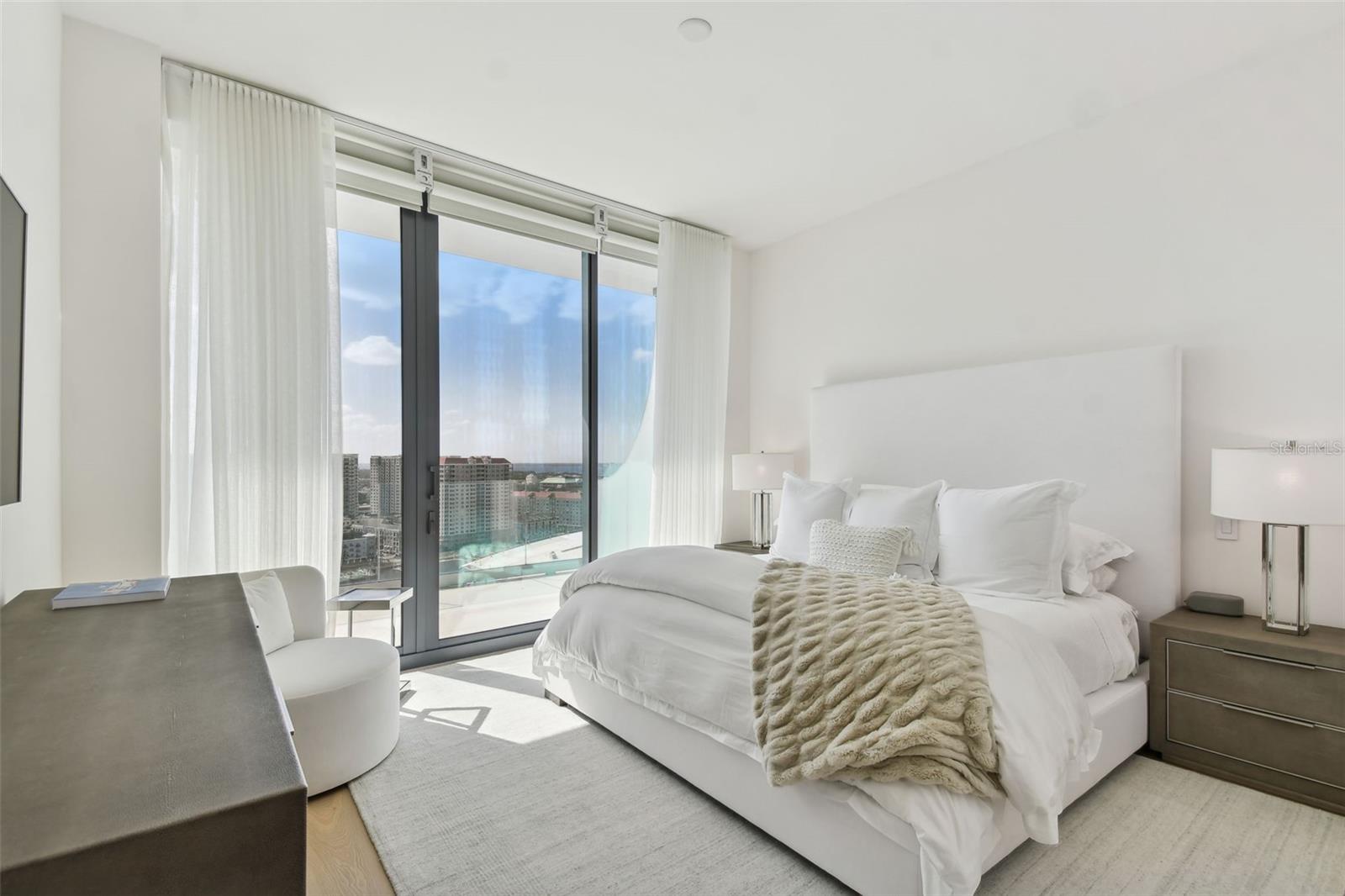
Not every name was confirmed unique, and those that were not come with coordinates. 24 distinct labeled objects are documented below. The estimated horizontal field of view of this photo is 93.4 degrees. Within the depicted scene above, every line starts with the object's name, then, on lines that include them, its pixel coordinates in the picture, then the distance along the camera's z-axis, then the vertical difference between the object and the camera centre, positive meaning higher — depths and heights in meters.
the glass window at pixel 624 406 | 4.23 +0.26
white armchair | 2.10 -0.85
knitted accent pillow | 2.78 -0.47
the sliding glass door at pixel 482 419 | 3.35 +0.15
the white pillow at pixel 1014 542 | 2.53 -0.40
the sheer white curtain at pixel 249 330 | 2.61 +0.49
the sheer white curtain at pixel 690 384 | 4.27 +0.43
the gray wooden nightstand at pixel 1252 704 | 2.06 -0.89
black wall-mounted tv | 1.45 +0.25
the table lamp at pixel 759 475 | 4.20 -0.20
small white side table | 2.75 -0.70
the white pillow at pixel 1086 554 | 2.58 -0.45
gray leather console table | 0.54 -0.35
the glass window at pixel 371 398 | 3.29 +0.24
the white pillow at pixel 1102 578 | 2.70 -0.57
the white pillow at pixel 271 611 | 2.31 -0.63
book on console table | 1.47 -0.37
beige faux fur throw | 1.48 -0.62
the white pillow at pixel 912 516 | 2.88 -0.34
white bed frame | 1.70 -0.11
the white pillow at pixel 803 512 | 3.35 -0.36
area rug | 1.72 -1.19
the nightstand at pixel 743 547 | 4.25 -0.71
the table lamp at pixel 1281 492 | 2.12 -0.15
